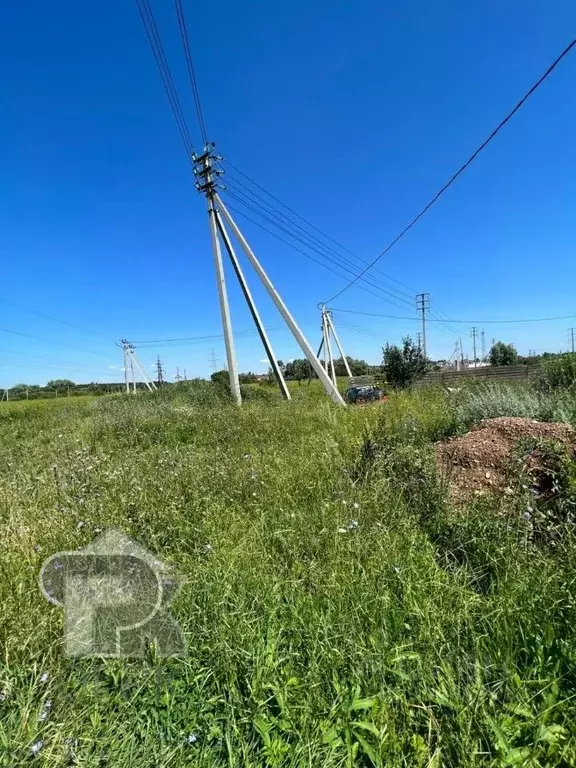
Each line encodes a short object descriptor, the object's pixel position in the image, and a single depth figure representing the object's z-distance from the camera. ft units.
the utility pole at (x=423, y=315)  143.54
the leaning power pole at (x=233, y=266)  50.42
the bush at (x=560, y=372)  27.50
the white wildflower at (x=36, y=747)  4.19
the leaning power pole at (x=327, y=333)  120.37
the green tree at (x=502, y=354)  179.63
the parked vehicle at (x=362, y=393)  60.13
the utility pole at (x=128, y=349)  156.20
